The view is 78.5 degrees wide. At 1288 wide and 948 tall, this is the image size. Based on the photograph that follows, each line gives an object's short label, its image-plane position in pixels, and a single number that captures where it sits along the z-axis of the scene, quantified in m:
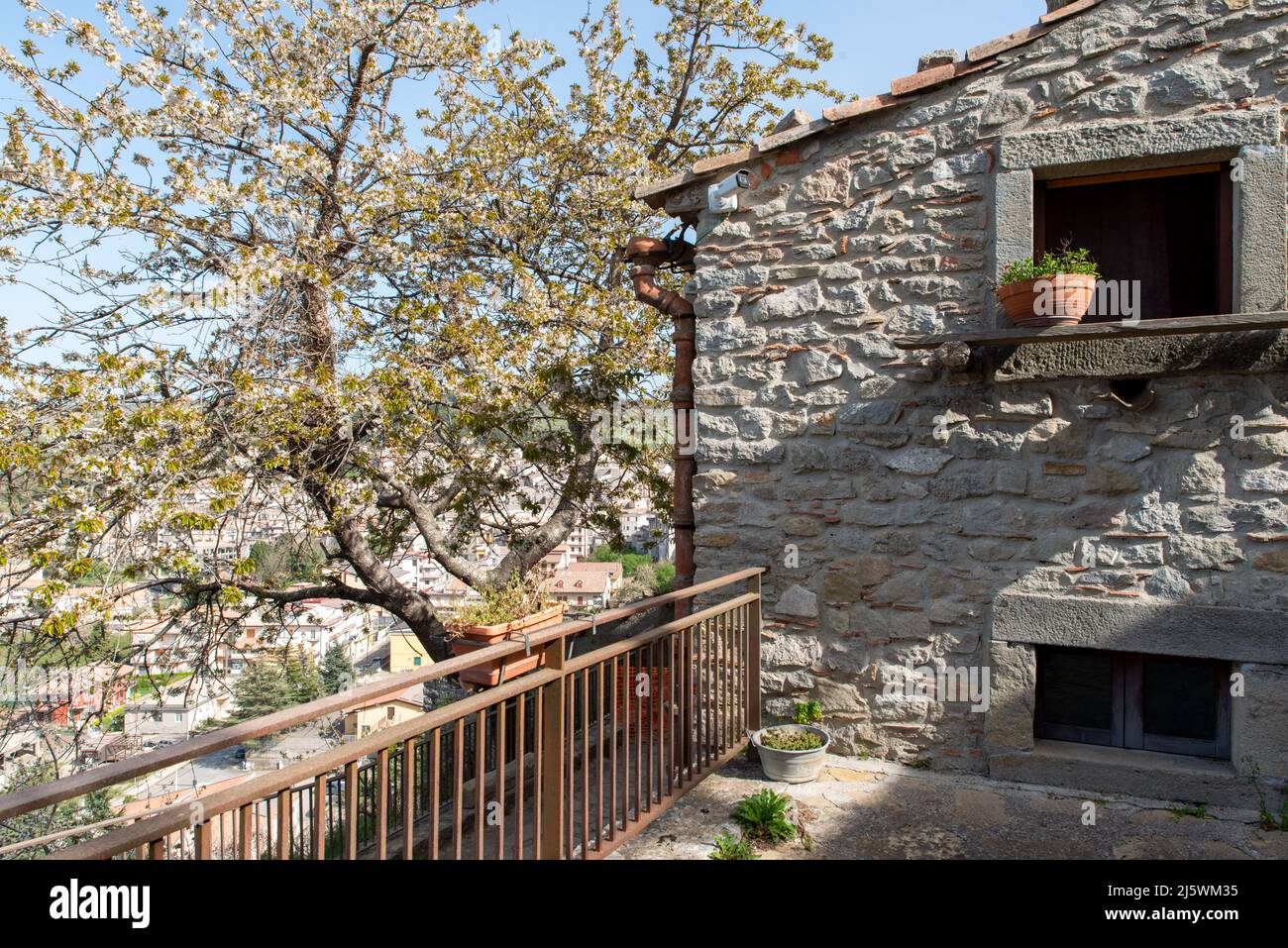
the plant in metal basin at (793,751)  3.51
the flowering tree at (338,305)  5.34
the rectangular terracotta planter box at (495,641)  2.73
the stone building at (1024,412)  3.28
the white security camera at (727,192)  4.04
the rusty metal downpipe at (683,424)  4.25
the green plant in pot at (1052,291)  3.24
